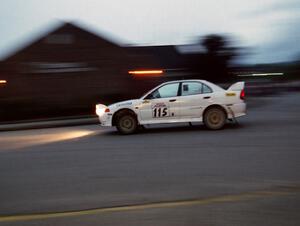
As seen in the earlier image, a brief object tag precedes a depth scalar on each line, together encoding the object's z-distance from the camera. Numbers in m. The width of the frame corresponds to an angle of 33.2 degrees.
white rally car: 15.13
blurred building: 31.98
